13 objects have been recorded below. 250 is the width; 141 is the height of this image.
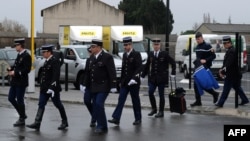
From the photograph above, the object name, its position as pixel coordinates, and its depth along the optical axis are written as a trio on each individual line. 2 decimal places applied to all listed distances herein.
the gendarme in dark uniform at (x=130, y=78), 12.34
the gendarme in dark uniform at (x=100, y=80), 11.40
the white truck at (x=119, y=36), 33.44
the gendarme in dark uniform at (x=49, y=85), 11.68
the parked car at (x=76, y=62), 23.97
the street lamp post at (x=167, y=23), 29.03
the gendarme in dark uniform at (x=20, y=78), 12.26
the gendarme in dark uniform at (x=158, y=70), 13.39
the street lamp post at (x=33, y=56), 20.92
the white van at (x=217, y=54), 28.83
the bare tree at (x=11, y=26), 94.69
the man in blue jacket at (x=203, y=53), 14.23
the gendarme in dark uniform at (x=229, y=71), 14.09
